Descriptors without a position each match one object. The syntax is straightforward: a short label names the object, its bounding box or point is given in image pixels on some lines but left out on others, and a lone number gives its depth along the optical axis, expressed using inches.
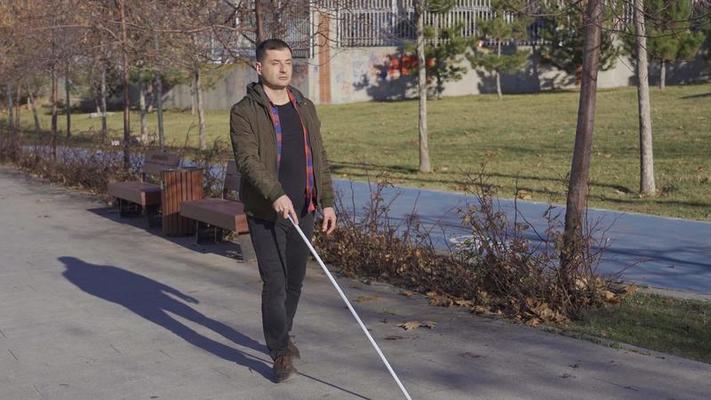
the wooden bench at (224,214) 374.9
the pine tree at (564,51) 1515.7
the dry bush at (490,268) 277.3
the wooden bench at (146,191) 478.9
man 221.9
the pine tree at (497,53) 1619.1
